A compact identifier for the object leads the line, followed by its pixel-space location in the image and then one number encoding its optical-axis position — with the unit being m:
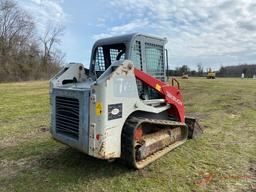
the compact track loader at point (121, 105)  2.72
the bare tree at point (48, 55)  36.94
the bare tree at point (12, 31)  32.37
